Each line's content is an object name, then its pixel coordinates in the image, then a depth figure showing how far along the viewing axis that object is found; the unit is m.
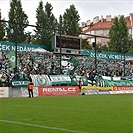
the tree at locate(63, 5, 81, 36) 66.03
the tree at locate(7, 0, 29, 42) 58.77
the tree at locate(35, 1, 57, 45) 59.06
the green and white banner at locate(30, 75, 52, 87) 33.66
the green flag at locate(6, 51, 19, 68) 34.75
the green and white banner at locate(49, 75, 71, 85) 35.55
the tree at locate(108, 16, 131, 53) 64.40
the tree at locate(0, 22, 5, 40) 57.89
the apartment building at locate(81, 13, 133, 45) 147.62
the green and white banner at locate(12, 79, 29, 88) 31.26
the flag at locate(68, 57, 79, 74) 43.84
